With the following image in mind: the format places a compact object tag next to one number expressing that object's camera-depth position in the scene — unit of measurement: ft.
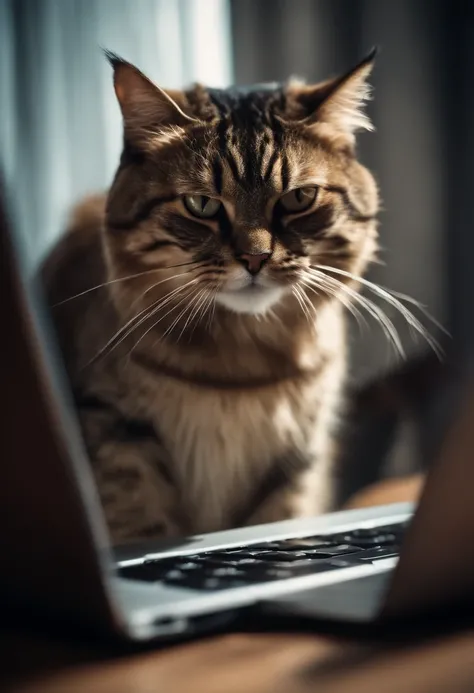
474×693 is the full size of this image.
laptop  1.20
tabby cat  2.29
